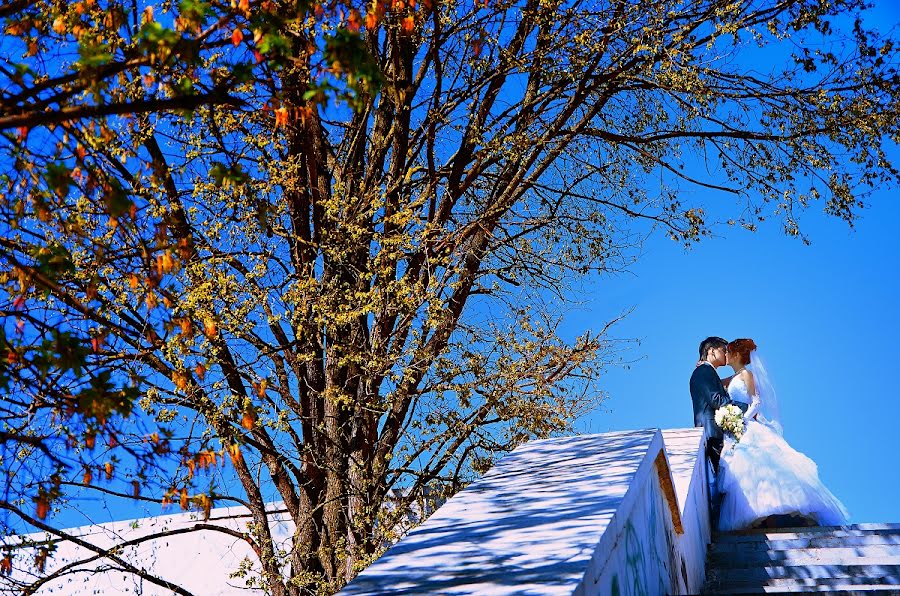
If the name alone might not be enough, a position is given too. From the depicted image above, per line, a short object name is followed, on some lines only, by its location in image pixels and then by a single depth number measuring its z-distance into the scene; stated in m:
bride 9.36
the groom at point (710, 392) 10.27
